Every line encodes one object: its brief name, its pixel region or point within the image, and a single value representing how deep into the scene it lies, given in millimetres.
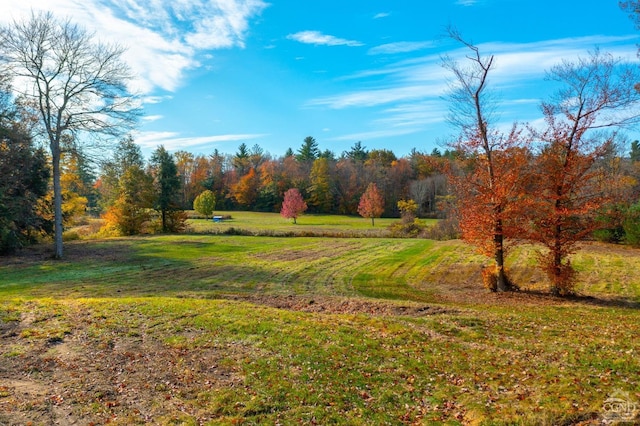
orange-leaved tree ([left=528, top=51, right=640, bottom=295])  14570
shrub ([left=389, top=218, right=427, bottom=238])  43219
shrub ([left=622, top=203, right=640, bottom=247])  26094
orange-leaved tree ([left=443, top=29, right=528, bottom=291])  15094
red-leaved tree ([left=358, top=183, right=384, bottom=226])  62688
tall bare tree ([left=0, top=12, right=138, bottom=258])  21219
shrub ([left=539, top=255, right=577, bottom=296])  15180
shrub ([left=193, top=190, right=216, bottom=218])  66625
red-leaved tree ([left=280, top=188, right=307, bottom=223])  64875
